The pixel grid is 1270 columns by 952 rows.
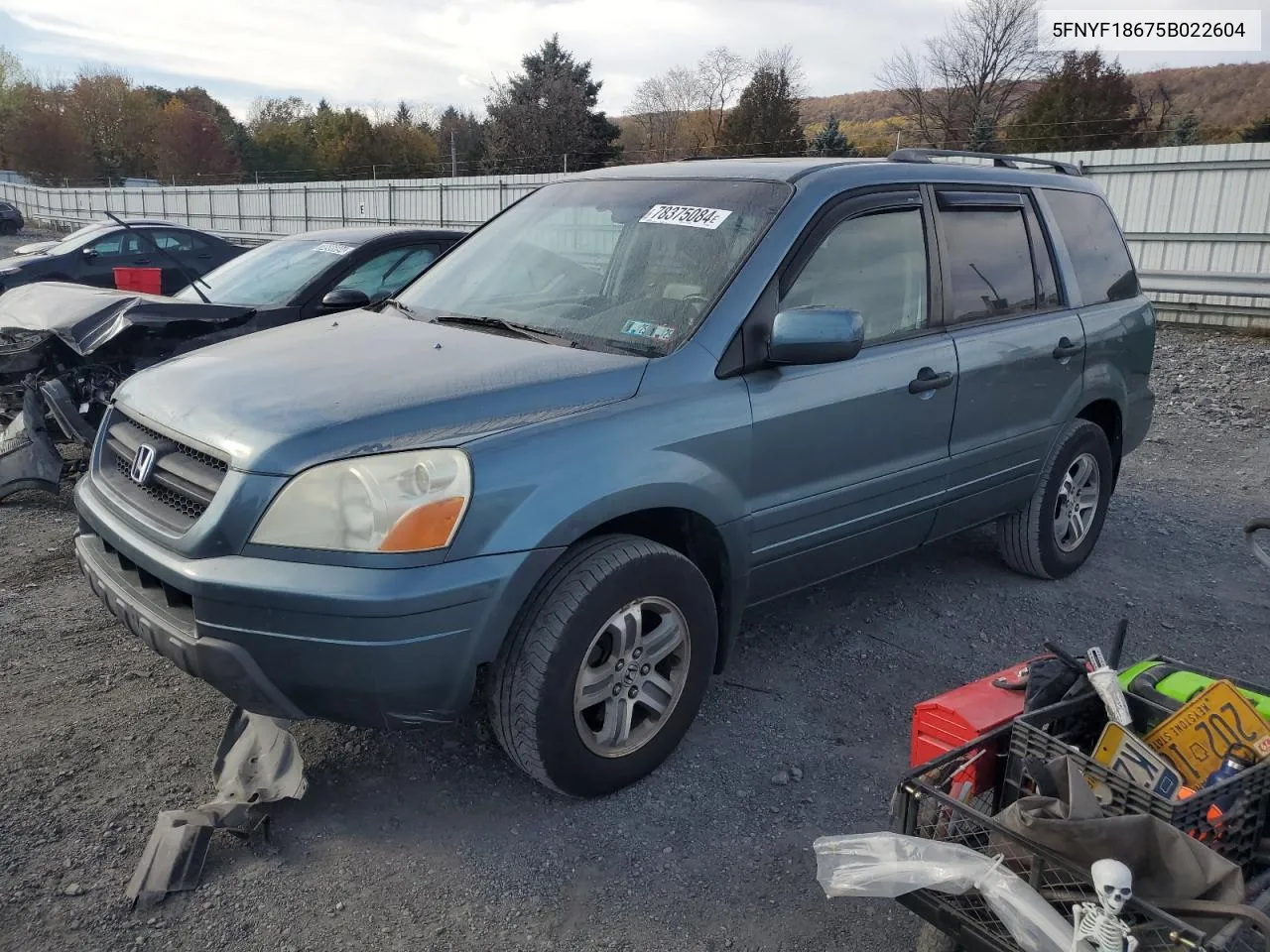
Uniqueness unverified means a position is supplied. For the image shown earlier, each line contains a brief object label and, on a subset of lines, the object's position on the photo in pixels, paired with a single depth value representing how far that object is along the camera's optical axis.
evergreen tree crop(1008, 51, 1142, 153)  31.66
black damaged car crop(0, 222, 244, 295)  11.43
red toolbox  2.69
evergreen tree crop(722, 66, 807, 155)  36.47
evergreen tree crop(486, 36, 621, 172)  43.38
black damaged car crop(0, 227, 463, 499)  5.60
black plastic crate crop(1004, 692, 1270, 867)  2.14
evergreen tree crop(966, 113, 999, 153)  26.70
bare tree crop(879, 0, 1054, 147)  35.41
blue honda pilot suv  2.52
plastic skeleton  1.85
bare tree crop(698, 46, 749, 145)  43.38
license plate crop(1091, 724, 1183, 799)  2.27
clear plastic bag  1.96
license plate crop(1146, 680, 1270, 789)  2.38
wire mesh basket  1.86
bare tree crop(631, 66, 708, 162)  43.62
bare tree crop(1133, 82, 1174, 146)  27.75
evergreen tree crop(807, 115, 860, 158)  28.08
